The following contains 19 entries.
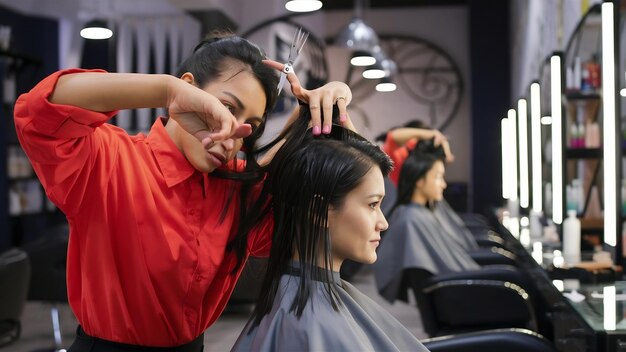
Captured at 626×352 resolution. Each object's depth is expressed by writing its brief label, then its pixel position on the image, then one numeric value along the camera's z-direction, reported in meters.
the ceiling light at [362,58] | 5.96
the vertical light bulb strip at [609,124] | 2.38
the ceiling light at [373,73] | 6.32
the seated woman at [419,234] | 3.56
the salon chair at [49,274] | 4.06
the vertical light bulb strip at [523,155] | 5.21
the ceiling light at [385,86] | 7.07
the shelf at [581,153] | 3.40
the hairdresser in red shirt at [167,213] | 1.23
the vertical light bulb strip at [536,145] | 4.48
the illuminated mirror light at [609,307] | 1.57
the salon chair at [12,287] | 3.30
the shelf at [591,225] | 3.10
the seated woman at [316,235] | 1.29
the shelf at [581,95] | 3.40
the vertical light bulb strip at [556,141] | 3.45
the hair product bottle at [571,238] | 2.79
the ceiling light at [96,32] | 4.10
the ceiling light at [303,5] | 4.55
